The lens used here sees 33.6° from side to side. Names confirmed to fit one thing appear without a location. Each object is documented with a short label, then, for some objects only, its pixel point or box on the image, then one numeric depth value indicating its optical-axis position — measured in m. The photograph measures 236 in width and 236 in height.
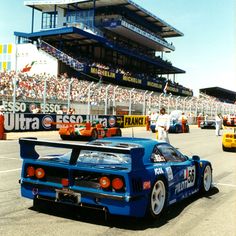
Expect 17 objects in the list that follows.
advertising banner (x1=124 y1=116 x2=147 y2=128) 30.55
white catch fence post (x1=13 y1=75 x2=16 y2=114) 19.52
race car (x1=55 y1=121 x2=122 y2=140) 16.62
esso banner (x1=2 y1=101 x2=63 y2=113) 20.09
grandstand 46.69
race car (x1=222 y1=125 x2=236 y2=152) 14.36
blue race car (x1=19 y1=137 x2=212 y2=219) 4.55
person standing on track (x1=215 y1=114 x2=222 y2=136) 24.27
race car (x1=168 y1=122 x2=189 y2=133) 26.67
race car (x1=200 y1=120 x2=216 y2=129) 35.12
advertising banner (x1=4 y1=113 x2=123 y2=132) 19.90
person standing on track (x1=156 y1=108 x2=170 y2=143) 12.30
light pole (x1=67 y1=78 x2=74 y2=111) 23.67
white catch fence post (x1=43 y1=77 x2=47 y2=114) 21.91
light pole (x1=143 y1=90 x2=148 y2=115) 32.19
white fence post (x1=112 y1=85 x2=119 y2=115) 28.25
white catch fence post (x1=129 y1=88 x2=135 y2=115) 29.92
